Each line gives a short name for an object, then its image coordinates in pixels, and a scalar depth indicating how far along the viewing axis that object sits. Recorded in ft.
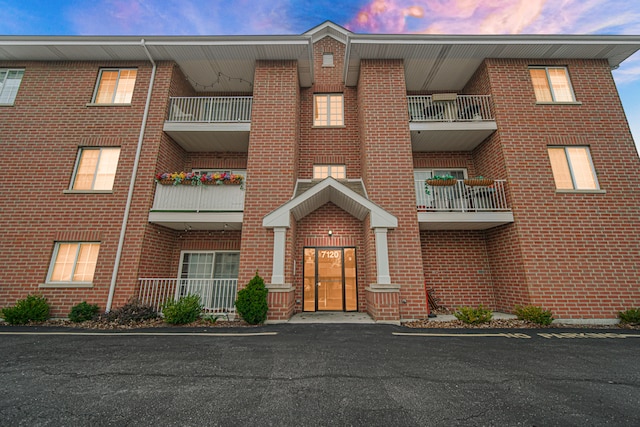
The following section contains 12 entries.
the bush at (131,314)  22.34
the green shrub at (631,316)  22.22
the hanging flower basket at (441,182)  27.22
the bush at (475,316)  22.17
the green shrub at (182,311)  22.02
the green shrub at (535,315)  21.97
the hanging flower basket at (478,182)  26.45
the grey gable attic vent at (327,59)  37.63
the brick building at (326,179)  24.68
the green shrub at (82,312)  22.58
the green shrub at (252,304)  21.74
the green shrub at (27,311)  21.84
